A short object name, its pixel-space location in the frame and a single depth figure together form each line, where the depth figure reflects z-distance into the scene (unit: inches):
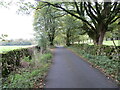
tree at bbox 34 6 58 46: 474.9
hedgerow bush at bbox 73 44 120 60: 259.1
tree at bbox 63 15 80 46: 625.3
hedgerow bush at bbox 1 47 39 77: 187.0
